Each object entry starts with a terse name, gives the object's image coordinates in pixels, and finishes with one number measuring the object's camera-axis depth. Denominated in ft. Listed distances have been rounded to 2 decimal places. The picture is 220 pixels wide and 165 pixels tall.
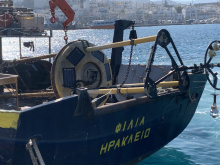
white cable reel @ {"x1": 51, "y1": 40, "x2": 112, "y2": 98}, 31.78
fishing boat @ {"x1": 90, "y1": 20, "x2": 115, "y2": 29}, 478.18
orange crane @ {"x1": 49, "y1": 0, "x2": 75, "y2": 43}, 38.32
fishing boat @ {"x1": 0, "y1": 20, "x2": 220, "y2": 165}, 22.56
